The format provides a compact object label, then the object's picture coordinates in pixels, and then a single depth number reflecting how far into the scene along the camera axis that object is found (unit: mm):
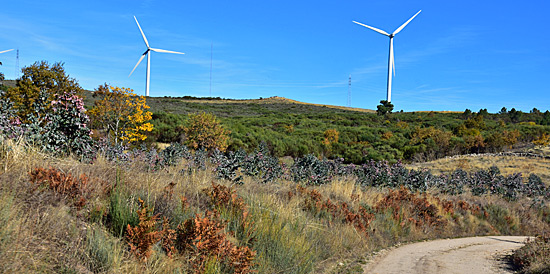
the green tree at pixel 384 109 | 75812
